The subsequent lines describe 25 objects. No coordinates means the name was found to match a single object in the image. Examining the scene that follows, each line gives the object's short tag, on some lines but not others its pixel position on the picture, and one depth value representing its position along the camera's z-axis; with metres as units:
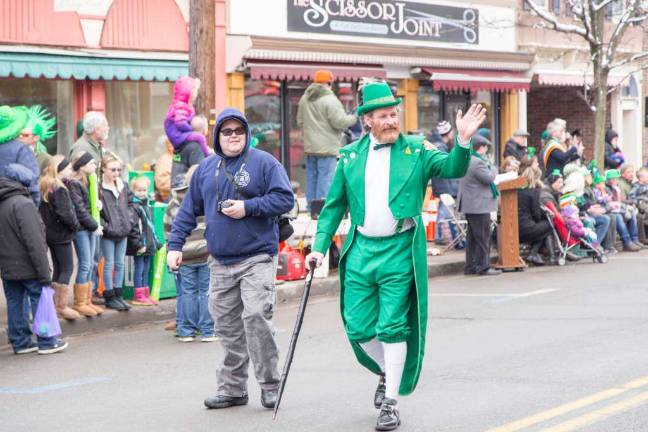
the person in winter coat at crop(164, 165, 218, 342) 11.07
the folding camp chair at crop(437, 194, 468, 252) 18.38
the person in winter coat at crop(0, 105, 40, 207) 11.10
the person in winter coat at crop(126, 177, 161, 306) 12.79
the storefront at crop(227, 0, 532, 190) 20.91
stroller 17.48
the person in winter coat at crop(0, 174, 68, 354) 10.61
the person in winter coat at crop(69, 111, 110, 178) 12.95
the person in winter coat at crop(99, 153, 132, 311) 12.47
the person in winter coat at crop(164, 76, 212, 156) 12.99
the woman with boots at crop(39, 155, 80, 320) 11.68
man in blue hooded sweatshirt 8.09
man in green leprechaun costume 7.47
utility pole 14.27
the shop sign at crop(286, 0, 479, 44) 21.86
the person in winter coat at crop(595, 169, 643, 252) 19.64
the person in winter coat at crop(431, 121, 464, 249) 18.86
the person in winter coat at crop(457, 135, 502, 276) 16.33
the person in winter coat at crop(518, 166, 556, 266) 17.30
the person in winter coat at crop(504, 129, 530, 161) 19.72
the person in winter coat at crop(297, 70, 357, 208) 17.22
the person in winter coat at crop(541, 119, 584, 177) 19.19
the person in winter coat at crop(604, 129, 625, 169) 25.19
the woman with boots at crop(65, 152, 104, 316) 11.98
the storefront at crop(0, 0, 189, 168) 17.77
